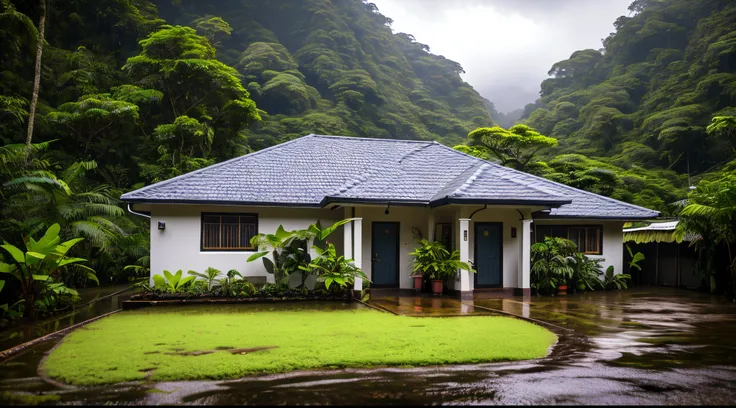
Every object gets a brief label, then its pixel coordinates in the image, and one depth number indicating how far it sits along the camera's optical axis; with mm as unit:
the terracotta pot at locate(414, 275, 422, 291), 14088
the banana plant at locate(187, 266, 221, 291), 12531
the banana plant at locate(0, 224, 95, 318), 9516
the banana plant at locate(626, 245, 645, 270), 17281
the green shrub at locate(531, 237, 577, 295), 14047
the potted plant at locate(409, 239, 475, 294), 12906
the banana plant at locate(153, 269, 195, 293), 12109
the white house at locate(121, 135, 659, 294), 12867
